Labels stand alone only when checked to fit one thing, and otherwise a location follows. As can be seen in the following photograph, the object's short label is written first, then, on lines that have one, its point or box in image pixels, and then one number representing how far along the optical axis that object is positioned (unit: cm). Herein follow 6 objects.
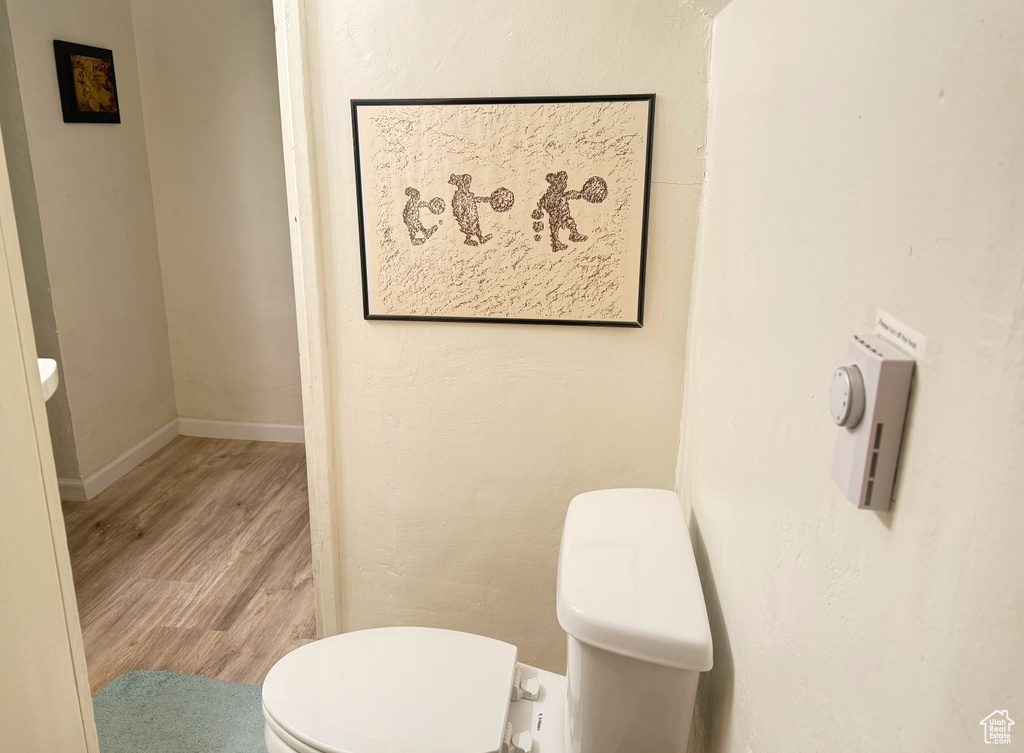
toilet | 109
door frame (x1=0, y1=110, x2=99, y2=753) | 109
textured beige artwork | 158
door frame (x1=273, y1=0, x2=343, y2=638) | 162
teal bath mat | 181
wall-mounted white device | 51
